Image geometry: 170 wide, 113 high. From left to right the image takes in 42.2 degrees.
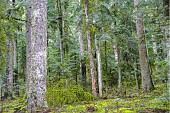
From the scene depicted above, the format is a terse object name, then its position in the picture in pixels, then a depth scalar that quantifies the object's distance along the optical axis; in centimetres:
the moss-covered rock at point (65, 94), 817
